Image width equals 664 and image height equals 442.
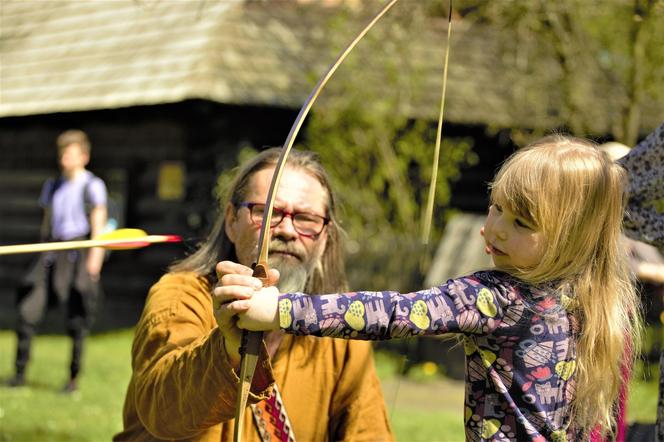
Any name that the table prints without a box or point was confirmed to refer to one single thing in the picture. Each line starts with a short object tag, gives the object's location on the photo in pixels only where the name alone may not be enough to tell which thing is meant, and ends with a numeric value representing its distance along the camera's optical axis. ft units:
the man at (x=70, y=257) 47.34
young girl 13.98
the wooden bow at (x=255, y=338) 12.71
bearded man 16.71
